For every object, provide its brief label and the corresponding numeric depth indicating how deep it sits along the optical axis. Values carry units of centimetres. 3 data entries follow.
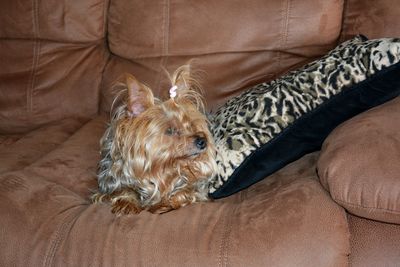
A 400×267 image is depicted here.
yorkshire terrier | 189
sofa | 152
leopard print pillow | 175
